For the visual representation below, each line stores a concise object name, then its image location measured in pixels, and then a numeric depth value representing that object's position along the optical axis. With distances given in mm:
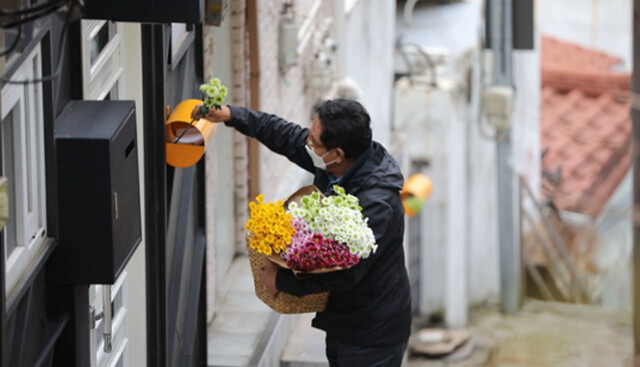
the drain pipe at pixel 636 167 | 13315
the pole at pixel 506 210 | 21036
